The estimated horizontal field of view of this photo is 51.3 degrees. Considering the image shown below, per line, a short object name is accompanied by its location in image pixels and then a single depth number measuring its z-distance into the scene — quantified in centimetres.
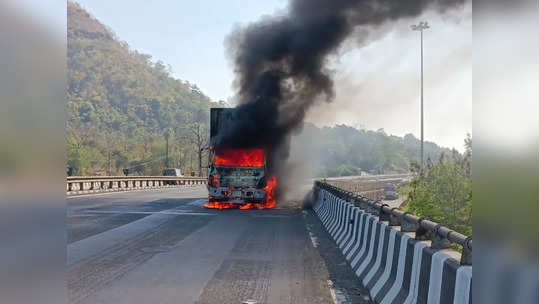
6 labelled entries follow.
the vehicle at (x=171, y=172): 7550
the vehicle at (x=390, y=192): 5278
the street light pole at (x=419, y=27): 4352
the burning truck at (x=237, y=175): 2178
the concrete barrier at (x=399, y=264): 417
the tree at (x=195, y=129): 13510
